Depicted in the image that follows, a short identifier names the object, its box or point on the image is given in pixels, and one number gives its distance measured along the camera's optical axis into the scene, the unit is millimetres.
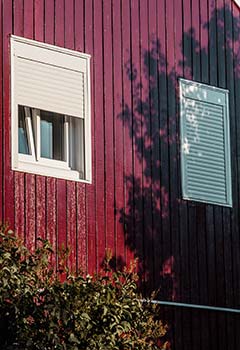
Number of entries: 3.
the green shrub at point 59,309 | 11953
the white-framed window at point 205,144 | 16266
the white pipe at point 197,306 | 15450
